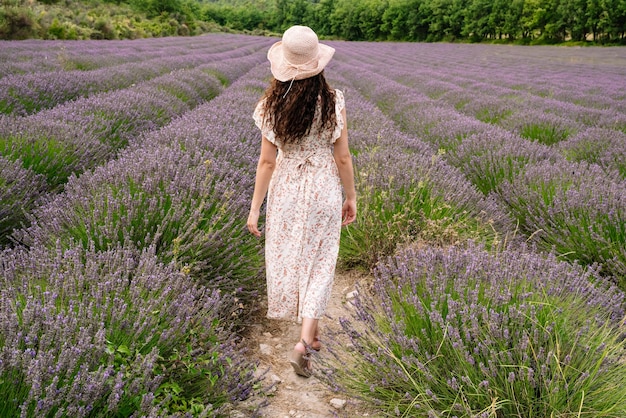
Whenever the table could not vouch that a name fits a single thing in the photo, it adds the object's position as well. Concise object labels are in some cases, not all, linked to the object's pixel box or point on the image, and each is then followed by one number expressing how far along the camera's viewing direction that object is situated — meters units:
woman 2.38
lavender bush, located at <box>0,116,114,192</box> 3.73
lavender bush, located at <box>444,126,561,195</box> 4.67
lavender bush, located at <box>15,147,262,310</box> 2.46
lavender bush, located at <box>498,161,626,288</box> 3.09
